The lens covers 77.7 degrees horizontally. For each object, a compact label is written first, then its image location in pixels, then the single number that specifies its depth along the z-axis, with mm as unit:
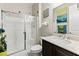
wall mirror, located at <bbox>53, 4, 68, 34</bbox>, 987
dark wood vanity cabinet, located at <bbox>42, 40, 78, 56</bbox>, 604
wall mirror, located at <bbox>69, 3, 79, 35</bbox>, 834
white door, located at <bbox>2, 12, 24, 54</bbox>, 1184
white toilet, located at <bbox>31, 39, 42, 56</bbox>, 1138
